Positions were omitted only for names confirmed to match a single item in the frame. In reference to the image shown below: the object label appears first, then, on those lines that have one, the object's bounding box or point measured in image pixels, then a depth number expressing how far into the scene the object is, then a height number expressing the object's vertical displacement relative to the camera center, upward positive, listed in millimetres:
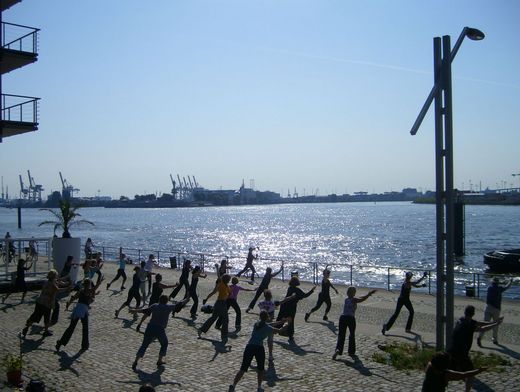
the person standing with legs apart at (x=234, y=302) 14853 -2445
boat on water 43375 -4276
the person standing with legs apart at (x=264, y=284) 18784 -2563
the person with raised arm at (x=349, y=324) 12477 -2465
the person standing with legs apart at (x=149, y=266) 21202 -2268
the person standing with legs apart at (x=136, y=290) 18125 -2588
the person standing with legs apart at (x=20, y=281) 20250 -2645
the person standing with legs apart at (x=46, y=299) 14016 -2206
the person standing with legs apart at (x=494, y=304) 13547 -2272
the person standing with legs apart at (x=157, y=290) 15184 -2187
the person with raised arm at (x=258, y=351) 9805 -2379
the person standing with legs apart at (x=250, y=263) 26839 -2705
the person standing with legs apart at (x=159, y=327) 11523 -2343
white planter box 25297 -1986
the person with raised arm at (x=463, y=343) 9242 -2148
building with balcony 18906 +4384
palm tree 26616 -588
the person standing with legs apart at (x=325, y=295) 16812 -2554
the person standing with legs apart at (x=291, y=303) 13883 -2295
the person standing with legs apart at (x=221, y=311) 14352 -2545
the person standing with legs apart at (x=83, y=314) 12812 -2335
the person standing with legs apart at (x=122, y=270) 23375 -2586
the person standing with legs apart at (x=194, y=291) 17391 -2514
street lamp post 11453 +500
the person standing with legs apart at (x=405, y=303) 14649 -2443
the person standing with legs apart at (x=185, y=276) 18750 -2281
